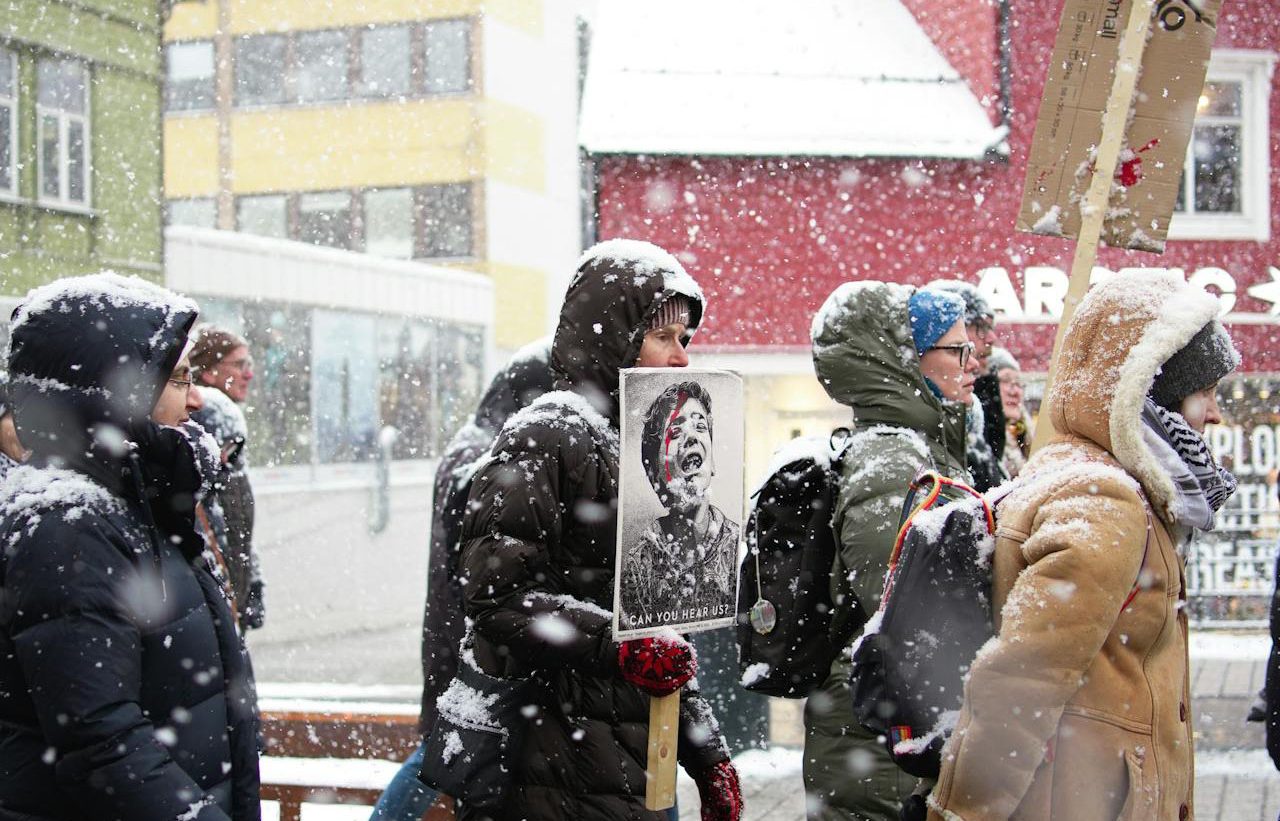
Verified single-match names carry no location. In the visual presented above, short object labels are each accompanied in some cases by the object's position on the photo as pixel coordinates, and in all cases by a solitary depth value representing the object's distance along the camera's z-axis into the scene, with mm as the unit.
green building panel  17672
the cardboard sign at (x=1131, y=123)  3934
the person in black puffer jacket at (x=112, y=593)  2480
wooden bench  5754
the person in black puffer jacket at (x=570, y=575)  2770
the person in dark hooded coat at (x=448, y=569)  4664
